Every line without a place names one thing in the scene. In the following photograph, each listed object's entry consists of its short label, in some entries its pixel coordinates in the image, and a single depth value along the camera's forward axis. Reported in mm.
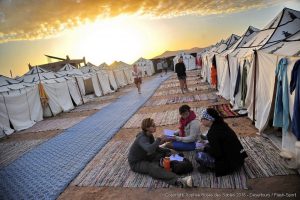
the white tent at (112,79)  24488
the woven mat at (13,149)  7386
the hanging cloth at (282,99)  5000
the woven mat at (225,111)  8155
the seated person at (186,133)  5250
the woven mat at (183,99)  11818
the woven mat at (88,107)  14628
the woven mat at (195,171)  4246
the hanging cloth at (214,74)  13704
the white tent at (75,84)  16659
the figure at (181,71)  13859
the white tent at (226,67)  10841
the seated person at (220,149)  4176
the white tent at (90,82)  20891
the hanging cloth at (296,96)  4412
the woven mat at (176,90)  15144
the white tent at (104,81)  22031
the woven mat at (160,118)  8594
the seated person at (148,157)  4419
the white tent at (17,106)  11039
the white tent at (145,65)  41362
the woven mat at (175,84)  18880
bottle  4680
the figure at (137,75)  17181
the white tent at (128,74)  30766
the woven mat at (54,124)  10910
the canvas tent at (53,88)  14177
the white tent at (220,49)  16078
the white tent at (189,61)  39969
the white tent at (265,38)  7225
